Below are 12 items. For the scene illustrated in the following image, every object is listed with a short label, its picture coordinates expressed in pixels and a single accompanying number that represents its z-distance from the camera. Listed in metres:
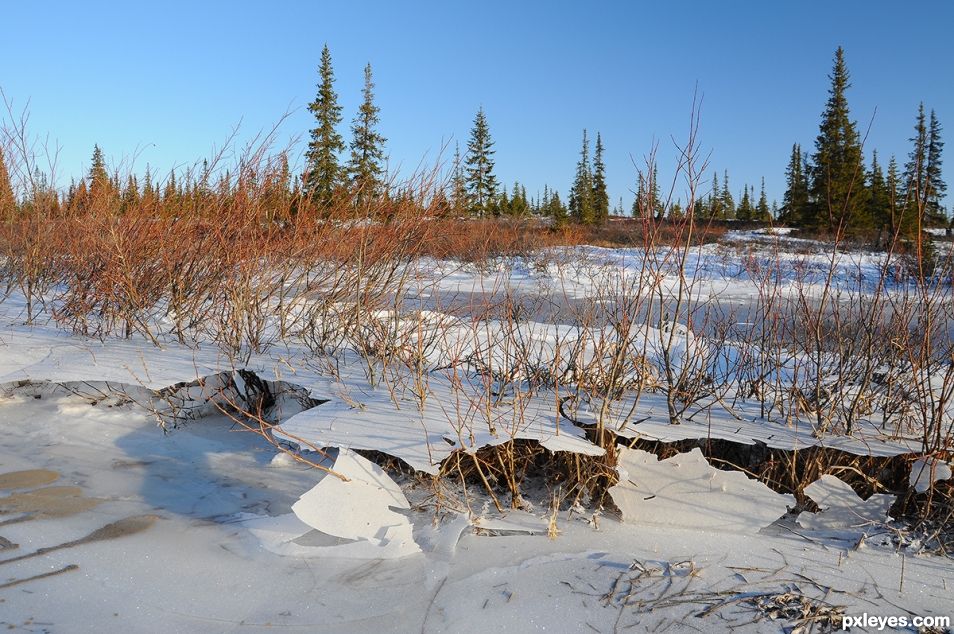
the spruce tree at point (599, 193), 40.25
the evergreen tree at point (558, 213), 28.72
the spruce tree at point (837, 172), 22.28
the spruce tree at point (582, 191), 39.12
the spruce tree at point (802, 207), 27.78
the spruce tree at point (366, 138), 27.08
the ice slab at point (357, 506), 2.61
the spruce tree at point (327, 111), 25.31
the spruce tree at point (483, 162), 32.28
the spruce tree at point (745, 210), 42.63
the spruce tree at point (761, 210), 37.41
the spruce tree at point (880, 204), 27.98
